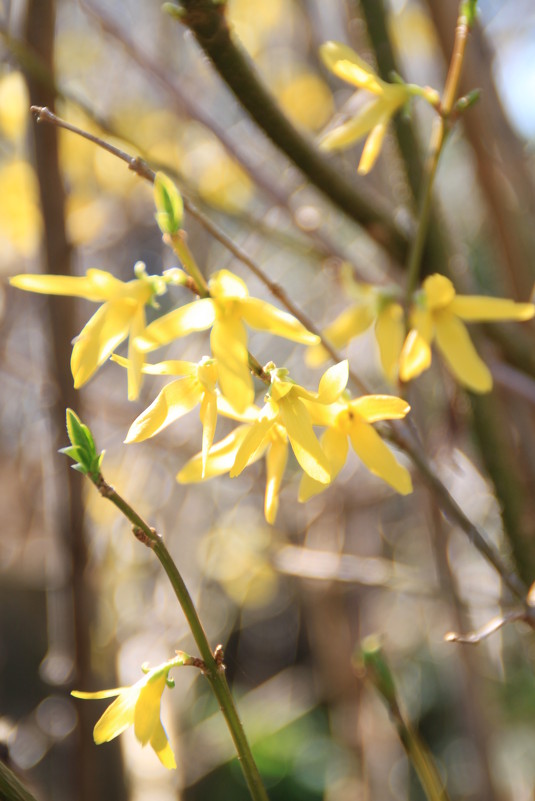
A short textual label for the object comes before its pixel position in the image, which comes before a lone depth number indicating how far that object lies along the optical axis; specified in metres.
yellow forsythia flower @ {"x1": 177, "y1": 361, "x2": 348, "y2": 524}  0.59
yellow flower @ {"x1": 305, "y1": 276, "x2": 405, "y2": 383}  0.65
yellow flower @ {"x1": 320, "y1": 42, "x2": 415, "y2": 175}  0.64
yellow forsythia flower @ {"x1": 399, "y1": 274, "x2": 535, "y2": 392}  0.63
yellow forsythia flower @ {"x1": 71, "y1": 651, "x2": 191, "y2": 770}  0.59
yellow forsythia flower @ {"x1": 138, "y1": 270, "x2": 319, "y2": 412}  0.59
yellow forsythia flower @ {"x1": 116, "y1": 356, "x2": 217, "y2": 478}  0.59
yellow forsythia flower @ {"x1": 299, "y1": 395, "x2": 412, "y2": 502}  0.61
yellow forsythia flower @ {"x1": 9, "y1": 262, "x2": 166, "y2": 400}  0.60
